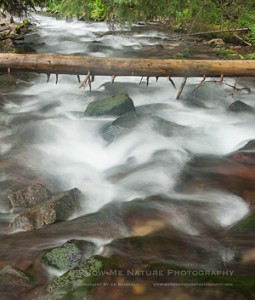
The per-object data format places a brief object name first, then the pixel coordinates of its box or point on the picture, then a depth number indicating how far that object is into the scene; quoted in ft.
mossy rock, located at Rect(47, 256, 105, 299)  11.20
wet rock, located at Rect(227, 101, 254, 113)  29.48
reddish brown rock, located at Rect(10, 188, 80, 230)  15.46
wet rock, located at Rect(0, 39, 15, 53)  45.55
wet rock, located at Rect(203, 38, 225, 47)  48.01
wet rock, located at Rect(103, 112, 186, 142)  25.58
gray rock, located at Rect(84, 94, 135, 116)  27.98
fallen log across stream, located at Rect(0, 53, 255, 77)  23.09
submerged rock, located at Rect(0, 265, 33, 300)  11.38
